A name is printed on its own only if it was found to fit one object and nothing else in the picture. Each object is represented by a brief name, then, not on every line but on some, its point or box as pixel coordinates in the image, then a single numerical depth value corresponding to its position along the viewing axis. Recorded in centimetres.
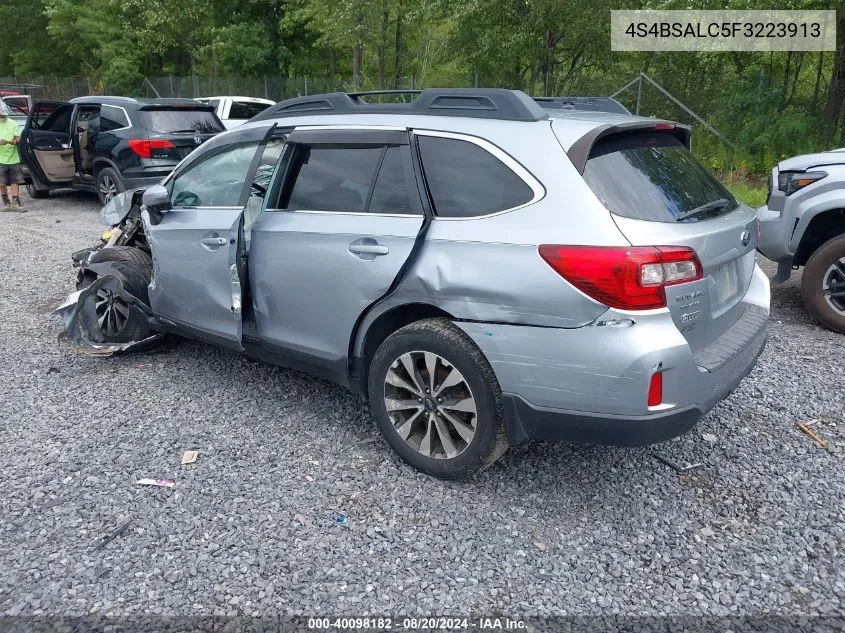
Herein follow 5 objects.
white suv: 1349
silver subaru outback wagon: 278
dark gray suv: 1006
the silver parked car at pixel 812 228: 539
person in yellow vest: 1105
